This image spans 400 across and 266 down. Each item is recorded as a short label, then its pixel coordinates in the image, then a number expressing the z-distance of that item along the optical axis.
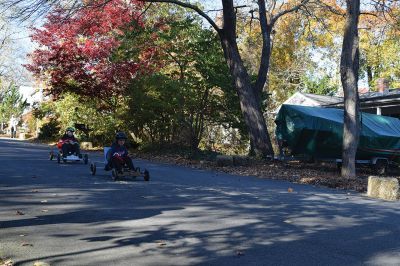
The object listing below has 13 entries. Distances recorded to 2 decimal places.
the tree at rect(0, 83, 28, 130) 74.12
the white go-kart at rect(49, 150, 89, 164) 17.52
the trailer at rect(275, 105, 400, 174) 20.36
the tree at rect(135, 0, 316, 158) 20.94
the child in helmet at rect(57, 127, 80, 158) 17.50
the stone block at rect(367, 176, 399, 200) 12.42
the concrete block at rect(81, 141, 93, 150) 30.85
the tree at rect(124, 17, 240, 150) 23.56
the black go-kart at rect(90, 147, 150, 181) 12.79
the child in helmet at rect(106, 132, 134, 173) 12.79
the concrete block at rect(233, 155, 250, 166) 19.58
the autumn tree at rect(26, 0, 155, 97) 26.81
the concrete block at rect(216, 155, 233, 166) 19.50
